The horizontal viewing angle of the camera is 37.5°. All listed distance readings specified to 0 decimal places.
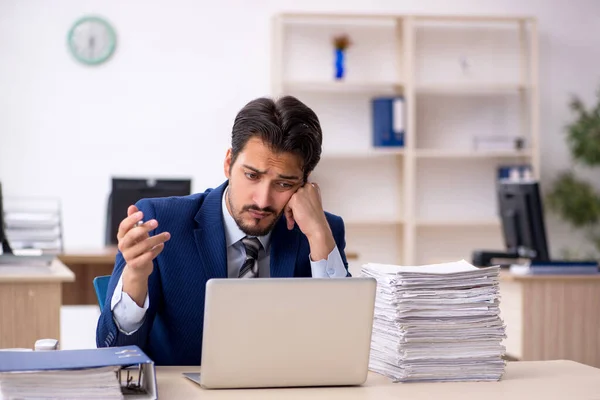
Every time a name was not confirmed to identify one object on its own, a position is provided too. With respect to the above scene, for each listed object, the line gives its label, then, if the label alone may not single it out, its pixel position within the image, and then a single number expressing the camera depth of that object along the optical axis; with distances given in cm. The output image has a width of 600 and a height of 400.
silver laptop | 155
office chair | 218
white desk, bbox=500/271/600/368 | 383
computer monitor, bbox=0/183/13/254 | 362
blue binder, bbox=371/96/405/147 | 573
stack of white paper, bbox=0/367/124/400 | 141
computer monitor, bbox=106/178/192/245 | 472
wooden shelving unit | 591
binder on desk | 141
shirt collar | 210
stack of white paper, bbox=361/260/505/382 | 174
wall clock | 568
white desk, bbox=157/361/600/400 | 158
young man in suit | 202
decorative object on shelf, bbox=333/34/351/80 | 580
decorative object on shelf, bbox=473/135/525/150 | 586
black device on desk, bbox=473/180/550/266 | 420
